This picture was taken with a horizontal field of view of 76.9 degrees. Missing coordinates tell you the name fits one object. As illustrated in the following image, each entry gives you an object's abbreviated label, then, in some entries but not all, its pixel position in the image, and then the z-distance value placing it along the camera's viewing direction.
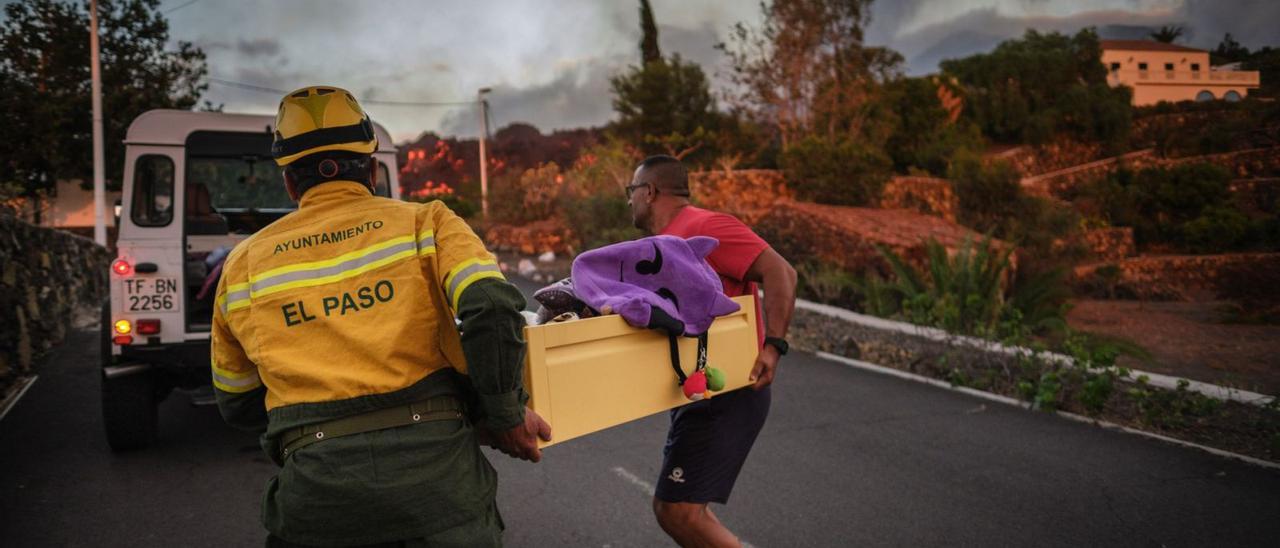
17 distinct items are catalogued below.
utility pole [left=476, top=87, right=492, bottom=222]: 27.27
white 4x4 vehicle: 5.50
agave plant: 9.14
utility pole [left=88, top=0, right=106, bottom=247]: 18.16
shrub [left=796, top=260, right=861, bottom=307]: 12.52
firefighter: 1.82
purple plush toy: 2.29
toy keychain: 2.34
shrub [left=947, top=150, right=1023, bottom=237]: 16.72
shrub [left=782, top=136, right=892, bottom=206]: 18.09
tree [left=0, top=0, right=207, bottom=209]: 11.90
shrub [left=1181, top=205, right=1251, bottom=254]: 11.95
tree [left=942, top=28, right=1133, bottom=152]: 26.48
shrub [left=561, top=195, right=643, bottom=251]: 18.78
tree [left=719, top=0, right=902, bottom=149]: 21.44
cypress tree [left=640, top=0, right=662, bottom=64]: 32.62
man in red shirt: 2.77
